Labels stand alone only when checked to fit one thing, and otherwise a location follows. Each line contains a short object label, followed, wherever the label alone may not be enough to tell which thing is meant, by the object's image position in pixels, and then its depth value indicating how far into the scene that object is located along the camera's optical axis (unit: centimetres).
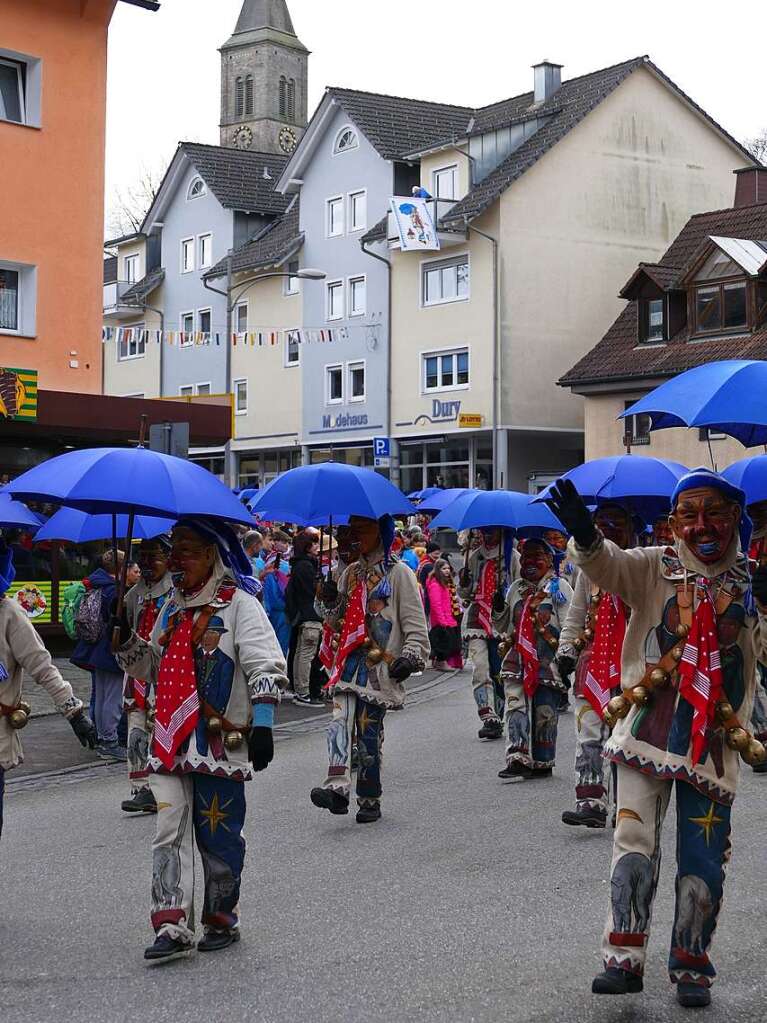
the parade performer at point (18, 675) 677
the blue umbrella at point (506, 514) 1271
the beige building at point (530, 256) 4288
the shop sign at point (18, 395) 2131
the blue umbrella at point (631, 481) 989
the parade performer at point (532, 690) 1093
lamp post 3326
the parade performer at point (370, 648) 950
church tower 9781
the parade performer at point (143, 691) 970
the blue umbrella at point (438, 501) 1874
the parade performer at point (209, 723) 632
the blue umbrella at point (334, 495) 951
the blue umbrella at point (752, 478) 935
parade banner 4272
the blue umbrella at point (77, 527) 1116
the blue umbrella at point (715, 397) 715
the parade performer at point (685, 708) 540
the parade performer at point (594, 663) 909
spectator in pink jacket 1970
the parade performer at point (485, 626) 1333
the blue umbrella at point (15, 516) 1118
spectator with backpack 1163
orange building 2389
